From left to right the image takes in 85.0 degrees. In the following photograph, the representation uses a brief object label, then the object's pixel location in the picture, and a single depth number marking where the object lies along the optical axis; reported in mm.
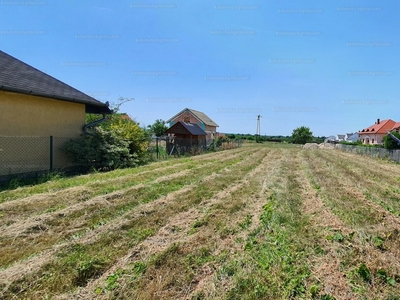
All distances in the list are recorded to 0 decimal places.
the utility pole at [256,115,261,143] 56944
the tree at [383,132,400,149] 19681
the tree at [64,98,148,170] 8281
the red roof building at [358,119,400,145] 49312
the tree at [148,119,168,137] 26534
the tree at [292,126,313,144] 58000
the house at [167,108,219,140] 38919
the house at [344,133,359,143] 71762
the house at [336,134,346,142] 89950
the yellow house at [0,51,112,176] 6648
